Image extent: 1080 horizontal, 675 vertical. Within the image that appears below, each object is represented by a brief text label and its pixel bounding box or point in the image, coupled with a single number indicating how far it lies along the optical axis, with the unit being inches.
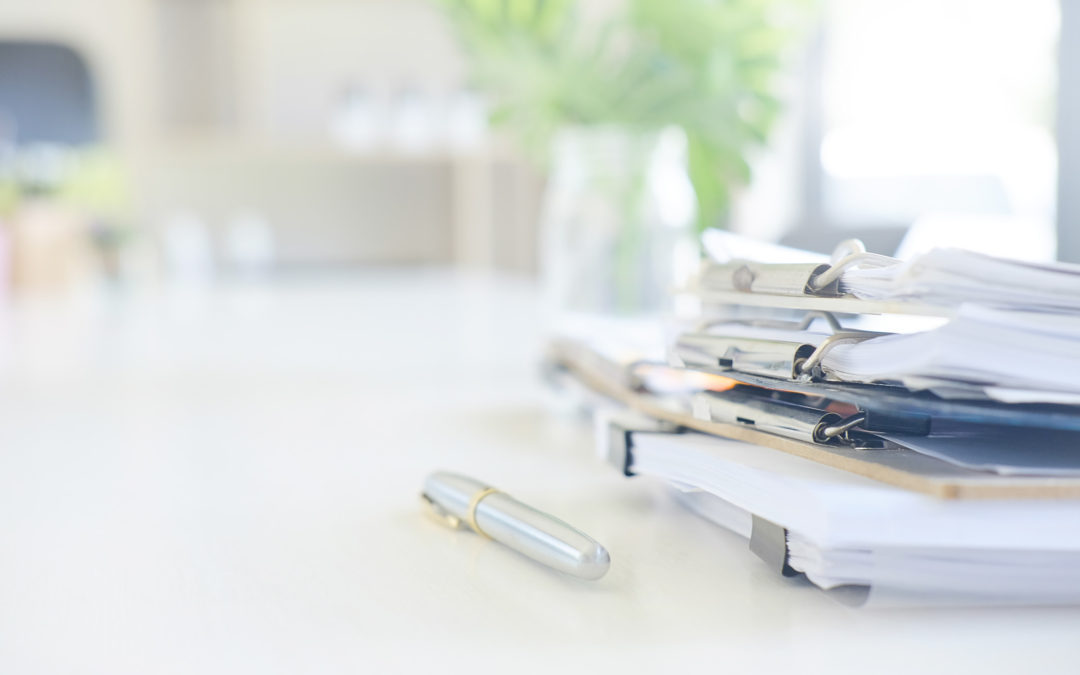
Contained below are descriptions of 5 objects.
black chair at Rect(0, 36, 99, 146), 144.5
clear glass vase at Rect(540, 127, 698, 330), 33.4
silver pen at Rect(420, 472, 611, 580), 13.8
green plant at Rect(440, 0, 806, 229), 34.5
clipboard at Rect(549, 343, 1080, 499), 11.6
